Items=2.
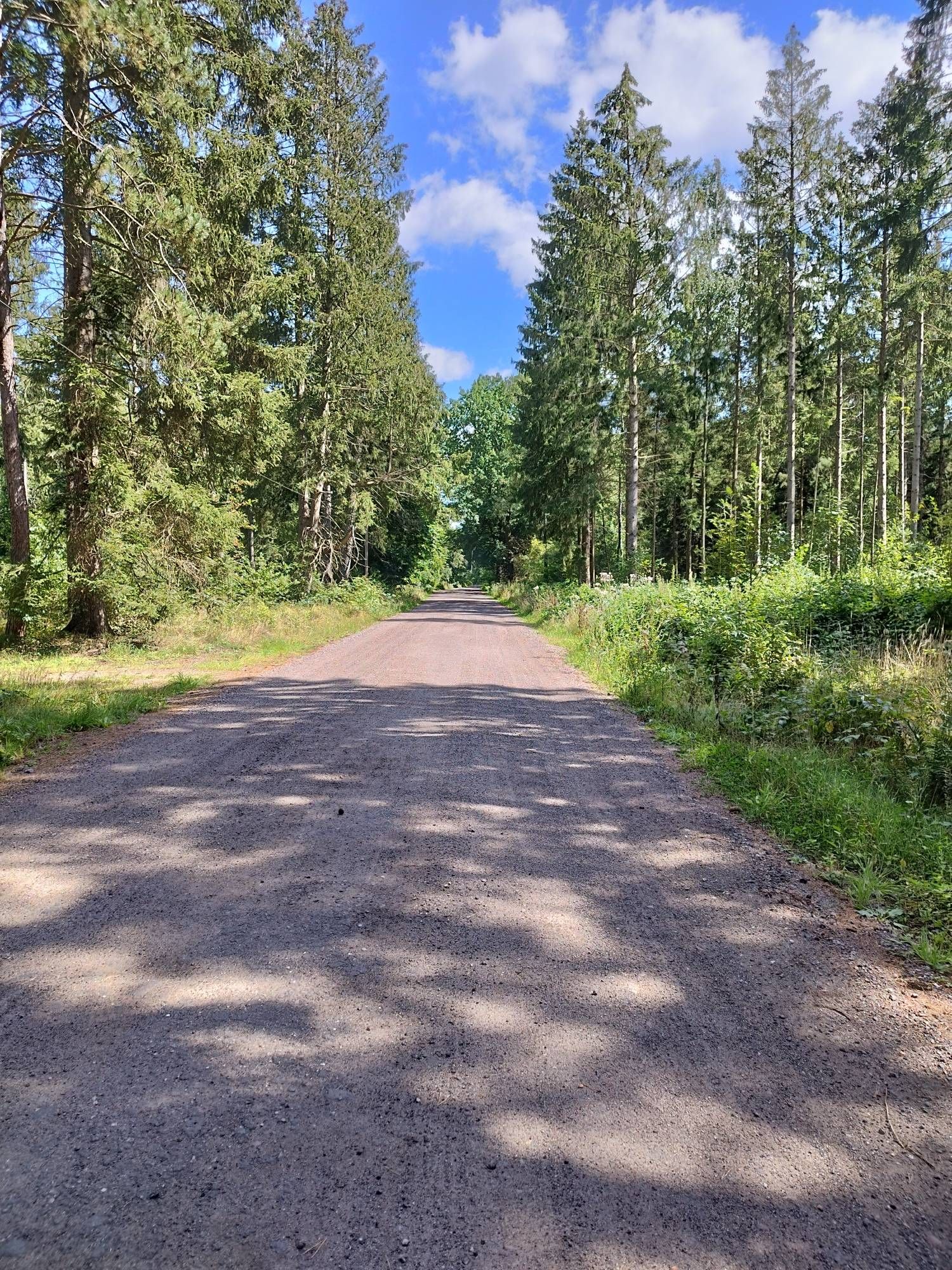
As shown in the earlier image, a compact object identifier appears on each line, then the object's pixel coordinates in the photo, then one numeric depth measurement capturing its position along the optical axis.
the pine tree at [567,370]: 20.33
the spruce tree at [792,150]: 18.69
